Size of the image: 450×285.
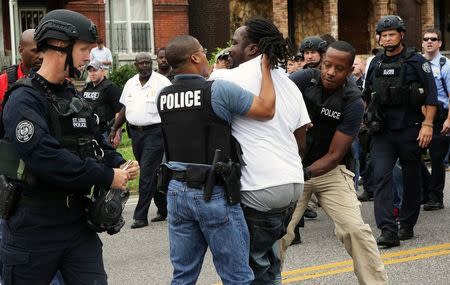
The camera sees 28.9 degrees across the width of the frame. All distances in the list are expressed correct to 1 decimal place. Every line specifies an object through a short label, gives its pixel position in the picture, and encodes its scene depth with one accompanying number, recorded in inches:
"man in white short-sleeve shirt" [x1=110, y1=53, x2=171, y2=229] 383.6
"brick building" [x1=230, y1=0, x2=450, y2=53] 1114.7
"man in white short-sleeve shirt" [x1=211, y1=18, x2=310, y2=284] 187.8
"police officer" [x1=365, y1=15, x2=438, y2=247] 316.5
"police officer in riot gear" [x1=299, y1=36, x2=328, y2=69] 357.4
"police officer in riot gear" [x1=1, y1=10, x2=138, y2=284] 164.6
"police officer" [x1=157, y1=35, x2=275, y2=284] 182.4
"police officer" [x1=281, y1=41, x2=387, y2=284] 239.5
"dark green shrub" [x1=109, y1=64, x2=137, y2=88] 892.6
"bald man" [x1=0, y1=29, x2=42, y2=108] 255.8
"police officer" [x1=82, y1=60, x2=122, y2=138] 424.8
